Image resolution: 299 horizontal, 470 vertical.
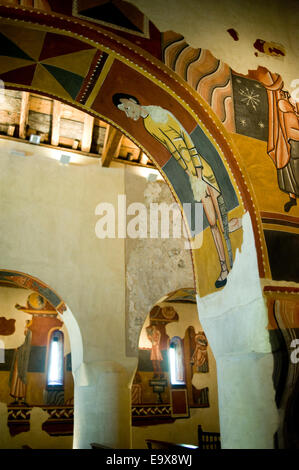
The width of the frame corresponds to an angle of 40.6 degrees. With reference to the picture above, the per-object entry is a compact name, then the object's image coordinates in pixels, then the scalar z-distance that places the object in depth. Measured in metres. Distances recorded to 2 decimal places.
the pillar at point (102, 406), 8.22
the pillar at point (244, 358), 3.81
